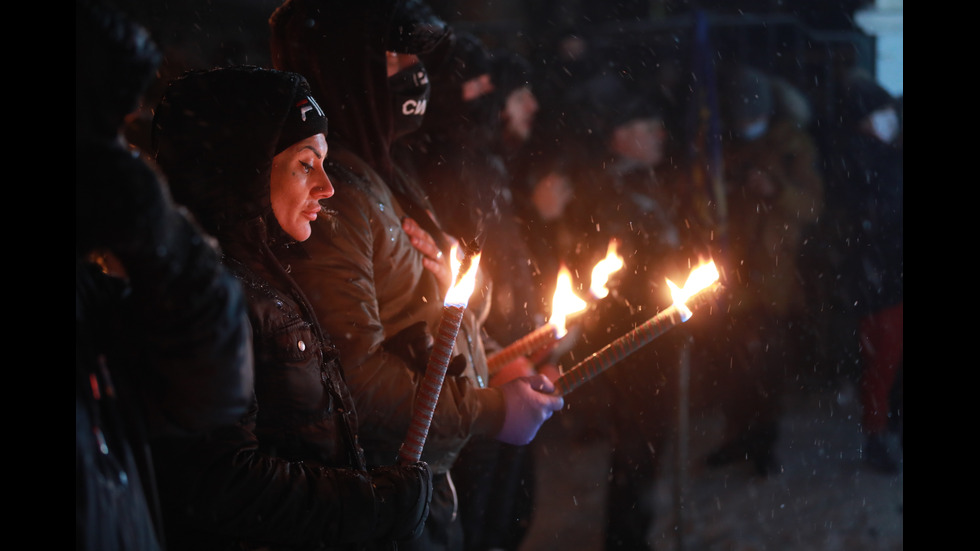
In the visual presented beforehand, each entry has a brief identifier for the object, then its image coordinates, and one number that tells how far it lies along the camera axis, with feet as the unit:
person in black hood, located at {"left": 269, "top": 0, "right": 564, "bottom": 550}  7.24
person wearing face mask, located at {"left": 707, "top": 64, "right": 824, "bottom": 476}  17.70
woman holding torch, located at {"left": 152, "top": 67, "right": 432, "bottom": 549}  5.10
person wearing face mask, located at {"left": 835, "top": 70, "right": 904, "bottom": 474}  17.83
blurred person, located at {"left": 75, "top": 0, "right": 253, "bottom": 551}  3.43
